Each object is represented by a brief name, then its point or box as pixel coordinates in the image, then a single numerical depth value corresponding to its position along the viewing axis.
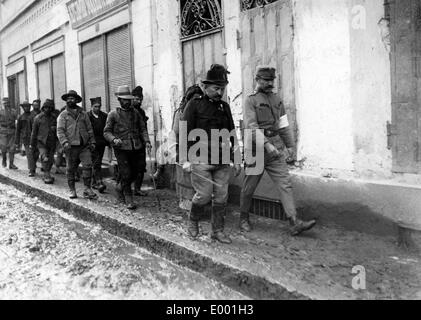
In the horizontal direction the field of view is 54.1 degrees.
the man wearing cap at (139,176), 7.36
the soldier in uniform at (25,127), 10.45
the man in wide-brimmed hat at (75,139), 6.95
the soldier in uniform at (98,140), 7.86
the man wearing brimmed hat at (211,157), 4.46
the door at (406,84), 4.16
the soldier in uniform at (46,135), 8.85
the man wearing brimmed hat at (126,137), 6.34
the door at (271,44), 5.41
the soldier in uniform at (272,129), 4.71
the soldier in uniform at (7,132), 11.39
